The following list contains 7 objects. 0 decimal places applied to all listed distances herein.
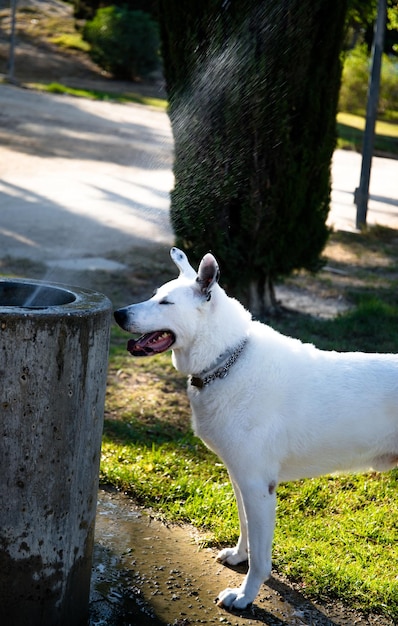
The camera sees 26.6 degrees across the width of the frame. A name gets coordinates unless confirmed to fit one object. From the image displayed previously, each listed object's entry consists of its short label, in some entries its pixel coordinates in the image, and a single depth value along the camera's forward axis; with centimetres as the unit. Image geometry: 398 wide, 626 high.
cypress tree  693
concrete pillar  298
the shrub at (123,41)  3086
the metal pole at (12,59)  2741
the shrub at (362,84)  3000
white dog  360
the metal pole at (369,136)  1251
